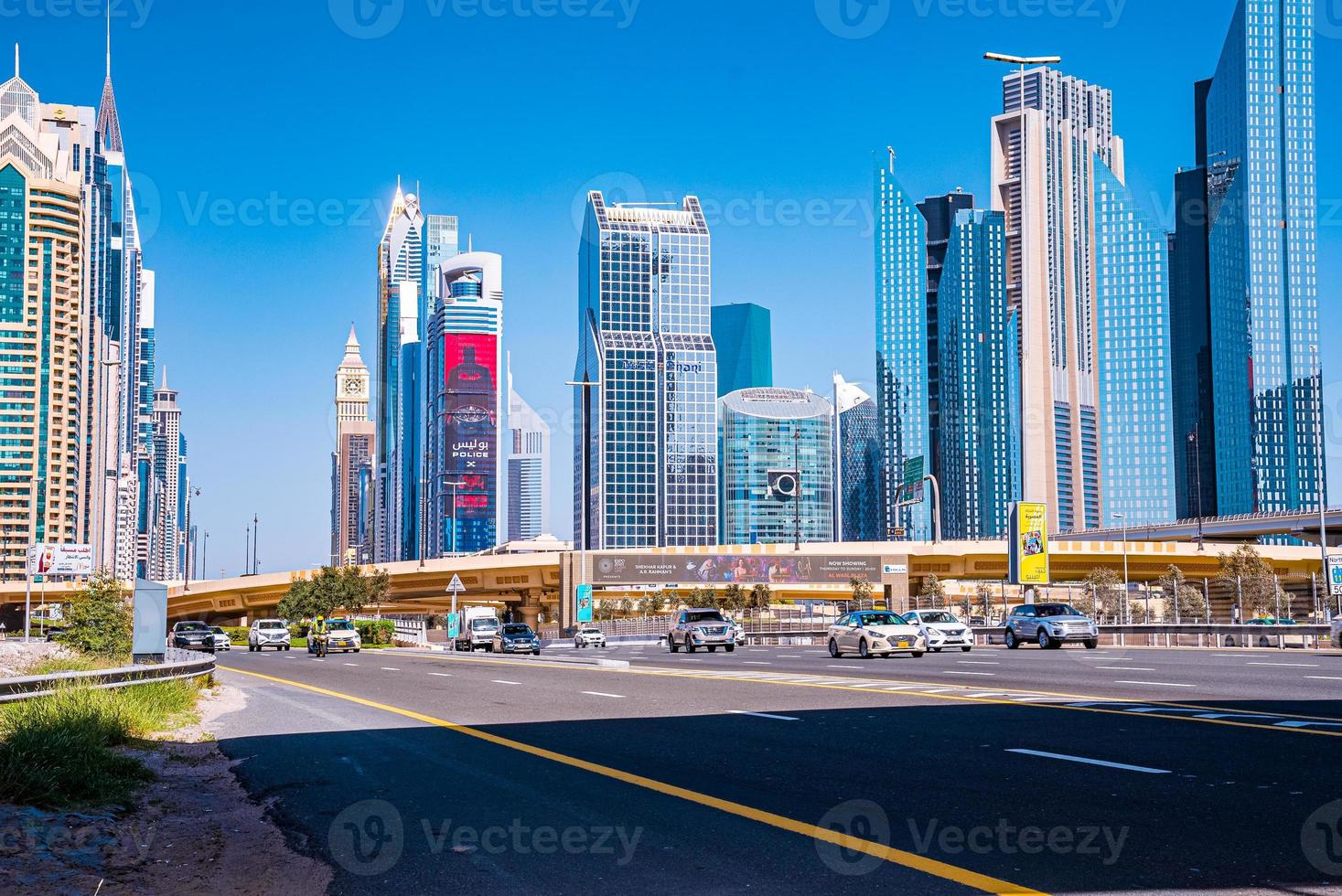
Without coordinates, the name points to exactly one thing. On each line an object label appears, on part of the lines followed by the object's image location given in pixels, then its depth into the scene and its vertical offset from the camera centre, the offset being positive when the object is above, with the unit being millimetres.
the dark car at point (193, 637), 62853 -4767
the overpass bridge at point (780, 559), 123125 -3348
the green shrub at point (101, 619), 37469 -2440
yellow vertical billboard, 64375 -564
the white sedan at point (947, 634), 45750 -3521
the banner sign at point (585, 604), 81750 -4255
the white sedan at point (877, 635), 39156 -3051
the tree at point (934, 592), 93725 -4756
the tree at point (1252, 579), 86500 -3567
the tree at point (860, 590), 115250 -4952
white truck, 65750 -4844
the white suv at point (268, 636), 69938 -5197
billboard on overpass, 122875 -3227
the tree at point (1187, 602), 73288 -4670
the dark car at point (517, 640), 60156 -4751
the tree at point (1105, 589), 78125 -4658
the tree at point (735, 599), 120062 -5873
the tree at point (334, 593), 119562 -5035
